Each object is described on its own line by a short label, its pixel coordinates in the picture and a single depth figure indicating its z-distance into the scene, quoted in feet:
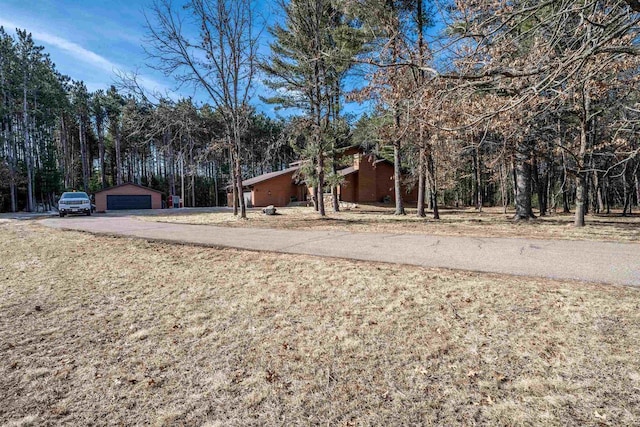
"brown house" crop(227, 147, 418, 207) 93.15
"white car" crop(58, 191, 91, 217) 65.77
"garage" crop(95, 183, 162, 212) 100.15
